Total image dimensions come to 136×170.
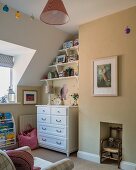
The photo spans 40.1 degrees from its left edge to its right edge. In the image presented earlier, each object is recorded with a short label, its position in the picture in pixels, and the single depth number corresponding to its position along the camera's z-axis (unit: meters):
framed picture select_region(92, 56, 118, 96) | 3.35
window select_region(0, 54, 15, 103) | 4.52
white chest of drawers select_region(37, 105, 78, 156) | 3.80
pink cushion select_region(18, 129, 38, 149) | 4.21
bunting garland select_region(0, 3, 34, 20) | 3.04
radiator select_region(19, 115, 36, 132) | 4.55
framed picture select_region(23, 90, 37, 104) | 4.73
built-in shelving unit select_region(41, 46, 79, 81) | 4.22
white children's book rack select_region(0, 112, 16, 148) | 4.06
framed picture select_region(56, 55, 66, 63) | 4.47
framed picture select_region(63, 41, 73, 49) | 4.34
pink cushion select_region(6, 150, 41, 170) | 1.54
